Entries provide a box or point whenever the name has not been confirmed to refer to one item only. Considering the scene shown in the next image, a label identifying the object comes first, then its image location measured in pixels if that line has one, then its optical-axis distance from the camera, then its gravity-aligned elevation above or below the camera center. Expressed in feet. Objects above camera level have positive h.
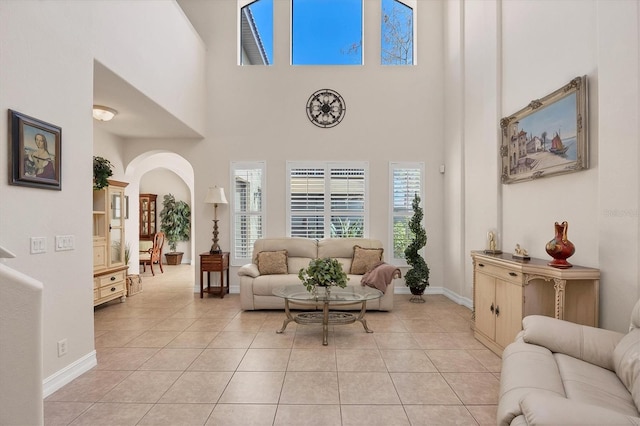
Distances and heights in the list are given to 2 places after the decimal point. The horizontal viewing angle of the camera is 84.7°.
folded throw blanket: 15.99 -3.01
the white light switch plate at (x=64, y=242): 9.01 -0.80
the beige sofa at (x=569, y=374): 4.35 -2.95
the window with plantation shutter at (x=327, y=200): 20.30 +0.67
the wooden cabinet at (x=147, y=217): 32.68 -0.54
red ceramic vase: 9.37 -1.00
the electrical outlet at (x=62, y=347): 9.04 -3.53
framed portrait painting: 7.78 +1.41
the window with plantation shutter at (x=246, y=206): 20.29 +0.32
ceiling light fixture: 14.47 +4.15
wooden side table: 18.84 -2.93
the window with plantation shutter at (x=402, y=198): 20.18 +0.77
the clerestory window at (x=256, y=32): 20.93 +10.89
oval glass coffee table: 12.69 -3.19
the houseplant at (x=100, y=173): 15.44 +1.74
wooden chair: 27.35 -3.37
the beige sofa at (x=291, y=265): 16.34 -2.72
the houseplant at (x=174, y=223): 32.65 -1.07
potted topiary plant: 18.39 -2.59
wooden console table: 9.05 -2.43
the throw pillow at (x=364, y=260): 17.57 -2.44
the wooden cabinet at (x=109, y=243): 16.24 -1.53
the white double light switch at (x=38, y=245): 8.28 -0.79
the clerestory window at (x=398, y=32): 20.76 +10.69
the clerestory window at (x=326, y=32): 20.82 +10.77
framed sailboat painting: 9.92 +2.45
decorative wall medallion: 20.33 +5.99
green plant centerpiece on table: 12.79 -2.31
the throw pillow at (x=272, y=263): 17.46 -2.57
